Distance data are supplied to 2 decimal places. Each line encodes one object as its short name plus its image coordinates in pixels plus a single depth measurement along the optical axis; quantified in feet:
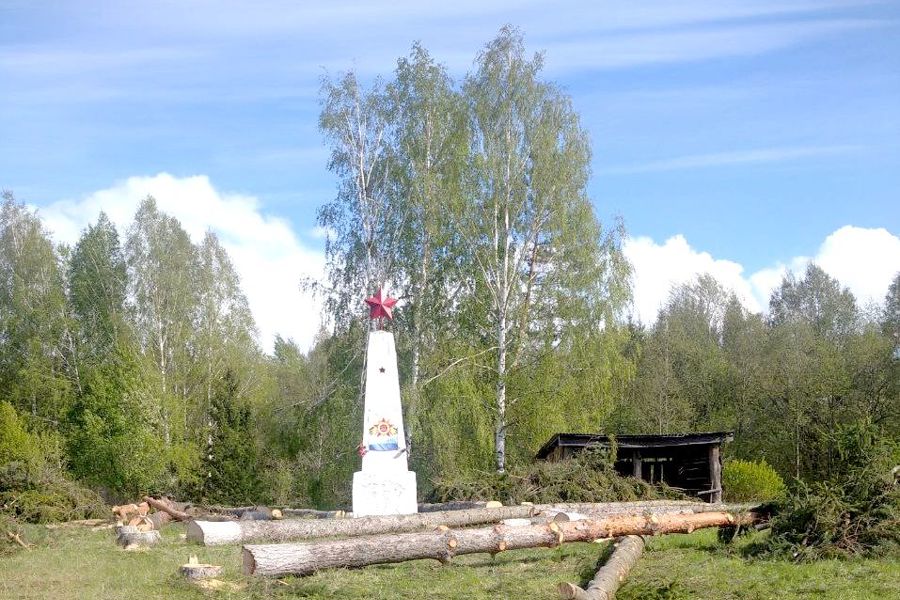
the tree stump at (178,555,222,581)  35.22
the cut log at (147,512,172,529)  63.16
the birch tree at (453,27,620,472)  93.81
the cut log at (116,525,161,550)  48.47
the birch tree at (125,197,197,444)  128.47
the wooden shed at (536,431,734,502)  79.10
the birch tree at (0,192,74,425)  124.57
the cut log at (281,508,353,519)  66.63
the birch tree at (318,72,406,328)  94.73
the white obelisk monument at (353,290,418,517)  64.90
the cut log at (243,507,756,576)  33.63
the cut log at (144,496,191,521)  65.77
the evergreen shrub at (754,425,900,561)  37.91
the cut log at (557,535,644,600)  28.35
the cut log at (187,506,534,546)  45.88
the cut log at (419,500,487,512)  63.22
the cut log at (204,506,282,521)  67.72
